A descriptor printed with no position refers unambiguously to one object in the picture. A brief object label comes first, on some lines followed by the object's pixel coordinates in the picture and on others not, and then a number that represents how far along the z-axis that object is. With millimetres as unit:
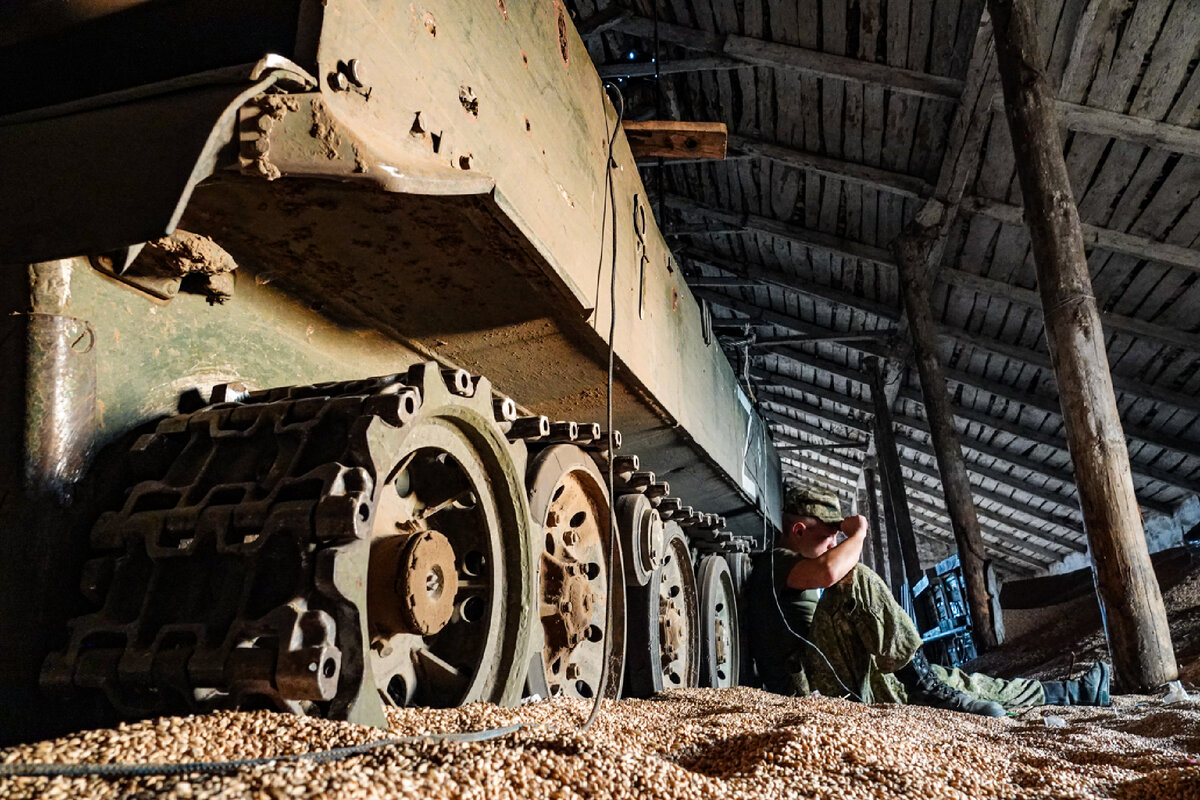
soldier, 4852
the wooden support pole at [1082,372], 4590
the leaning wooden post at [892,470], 11281
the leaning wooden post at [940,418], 8086
